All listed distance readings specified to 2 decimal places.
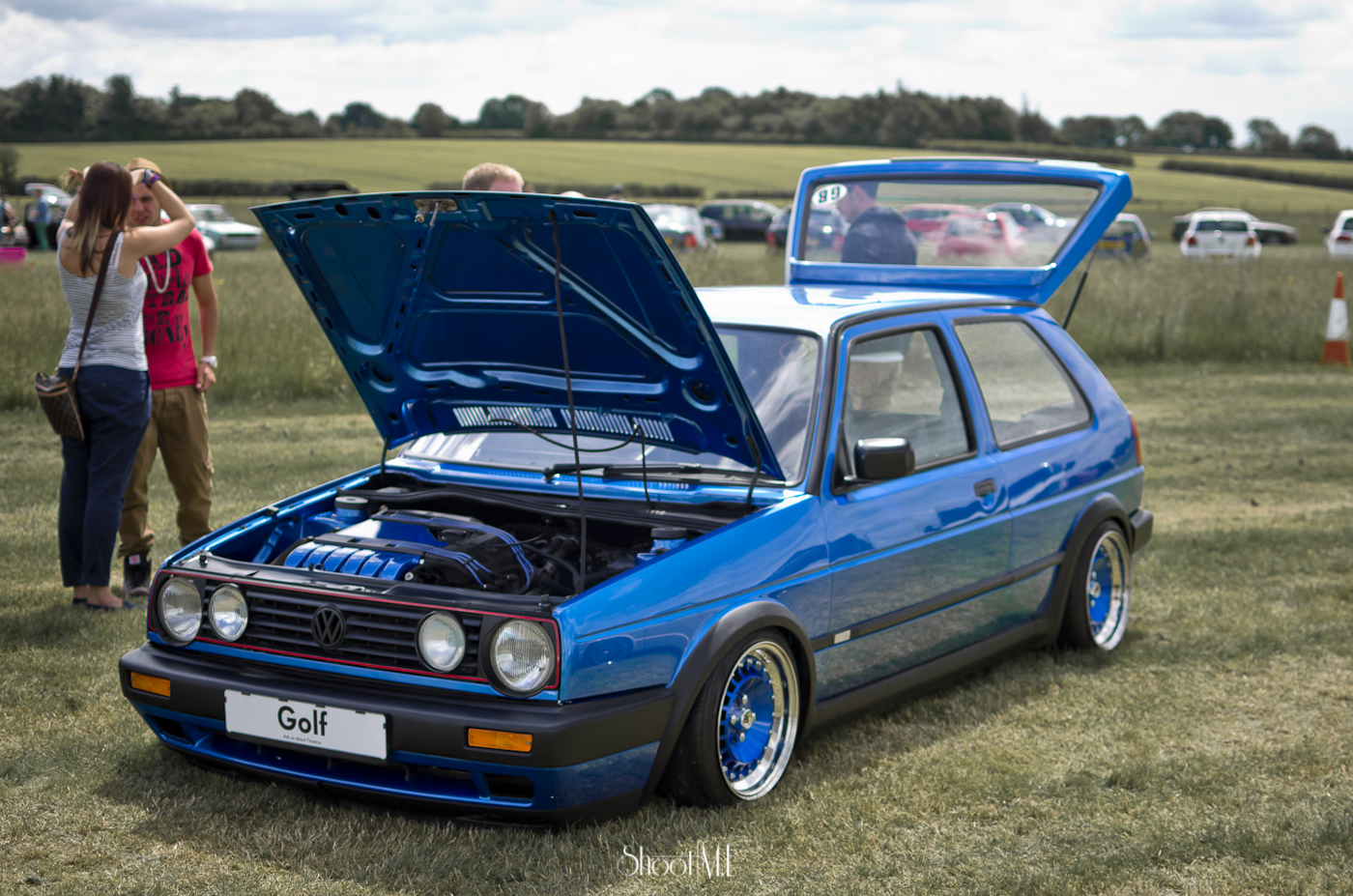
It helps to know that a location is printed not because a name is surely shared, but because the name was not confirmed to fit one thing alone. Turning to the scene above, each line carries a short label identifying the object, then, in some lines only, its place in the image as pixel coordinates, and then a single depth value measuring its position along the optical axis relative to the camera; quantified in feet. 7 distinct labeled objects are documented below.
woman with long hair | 17.06
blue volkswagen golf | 10.94
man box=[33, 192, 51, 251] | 100.42
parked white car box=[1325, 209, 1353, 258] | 115.96
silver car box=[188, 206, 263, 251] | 113.50
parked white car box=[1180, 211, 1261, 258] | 109.09
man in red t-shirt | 19.22
